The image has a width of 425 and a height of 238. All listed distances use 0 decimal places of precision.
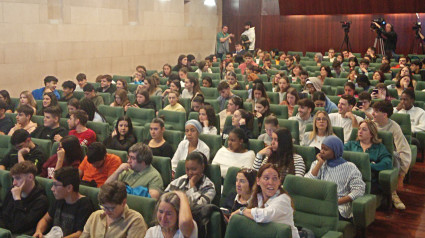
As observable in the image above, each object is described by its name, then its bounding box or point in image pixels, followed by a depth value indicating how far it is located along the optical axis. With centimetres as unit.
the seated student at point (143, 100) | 822
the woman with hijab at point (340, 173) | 474
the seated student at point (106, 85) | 966
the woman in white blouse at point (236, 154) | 534
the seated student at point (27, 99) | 796
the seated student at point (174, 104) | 792
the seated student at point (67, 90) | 874
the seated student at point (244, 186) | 422
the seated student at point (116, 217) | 379
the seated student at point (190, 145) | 572
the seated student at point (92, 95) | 855
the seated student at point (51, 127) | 650
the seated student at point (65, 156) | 530
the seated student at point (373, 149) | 547
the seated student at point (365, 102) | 718
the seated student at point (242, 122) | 647
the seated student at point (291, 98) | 766
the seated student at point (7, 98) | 826
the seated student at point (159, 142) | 585
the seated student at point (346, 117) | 661
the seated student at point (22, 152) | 559
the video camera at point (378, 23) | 1538
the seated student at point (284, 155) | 498
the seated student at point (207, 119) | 670
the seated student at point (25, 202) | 441
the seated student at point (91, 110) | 730
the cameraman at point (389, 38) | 1517
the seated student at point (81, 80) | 991
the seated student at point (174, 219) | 356
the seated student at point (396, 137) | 588
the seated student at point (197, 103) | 757
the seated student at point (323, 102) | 757
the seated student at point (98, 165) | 495
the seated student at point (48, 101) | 792
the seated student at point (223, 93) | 836
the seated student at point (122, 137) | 613
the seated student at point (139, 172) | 477
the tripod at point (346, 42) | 1664
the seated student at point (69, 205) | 414
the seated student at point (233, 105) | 722
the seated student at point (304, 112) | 664
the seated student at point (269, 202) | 370
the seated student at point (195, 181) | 453
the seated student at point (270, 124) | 575
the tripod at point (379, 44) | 1570
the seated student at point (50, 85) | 913
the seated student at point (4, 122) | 709
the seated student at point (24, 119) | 681
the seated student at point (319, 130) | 575
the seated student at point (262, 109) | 699
